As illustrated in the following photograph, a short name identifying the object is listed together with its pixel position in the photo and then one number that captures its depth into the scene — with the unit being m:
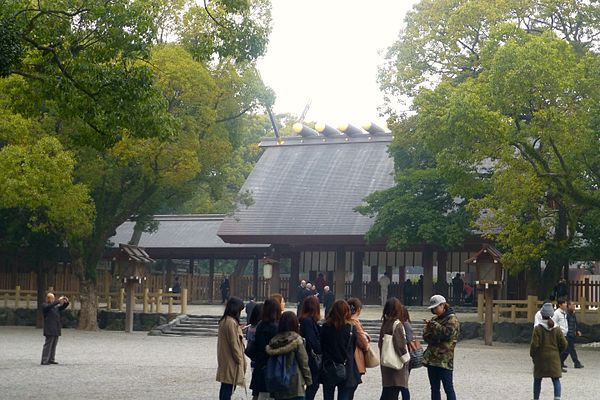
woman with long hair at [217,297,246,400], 11.38
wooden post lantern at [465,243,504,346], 27.23
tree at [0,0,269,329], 14.54
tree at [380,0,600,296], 23.77
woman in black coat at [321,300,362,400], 10.80
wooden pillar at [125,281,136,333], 30.78
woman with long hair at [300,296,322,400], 10.76
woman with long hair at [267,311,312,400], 10.10
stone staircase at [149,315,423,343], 30.44
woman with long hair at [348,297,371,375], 11.03
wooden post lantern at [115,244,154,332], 30.02
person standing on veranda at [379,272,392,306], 38.62
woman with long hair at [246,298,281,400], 10.57
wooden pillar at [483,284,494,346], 27.38
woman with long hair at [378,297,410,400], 11.41
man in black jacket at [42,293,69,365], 19.14
